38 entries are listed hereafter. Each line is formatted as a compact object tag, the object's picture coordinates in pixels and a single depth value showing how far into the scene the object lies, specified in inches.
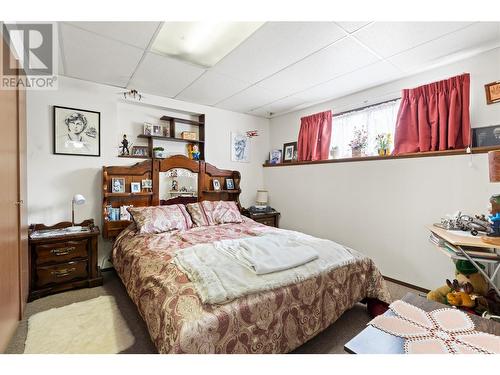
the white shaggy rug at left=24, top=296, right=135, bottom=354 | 61.0
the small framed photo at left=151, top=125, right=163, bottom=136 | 126.2
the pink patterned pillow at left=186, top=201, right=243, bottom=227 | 118.2
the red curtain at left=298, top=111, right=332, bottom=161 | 132.2
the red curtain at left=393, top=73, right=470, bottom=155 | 86.9
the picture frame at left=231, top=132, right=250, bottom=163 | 156.5
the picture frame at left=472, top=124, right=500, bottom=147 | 79.9
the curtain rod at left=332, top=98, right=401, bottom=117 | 110.3
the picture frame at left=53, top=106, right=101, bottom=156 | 102.3
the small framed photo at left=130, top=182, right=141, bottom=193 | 116.4
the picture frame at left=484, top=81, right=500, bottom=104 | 79.7
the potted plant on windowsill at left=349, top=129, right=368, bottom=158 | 119.0
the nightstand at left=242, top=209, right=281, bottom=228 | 148.7
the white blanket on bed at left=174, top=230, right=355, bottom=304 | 50.6
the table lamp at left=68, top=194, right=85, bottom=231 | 98.1
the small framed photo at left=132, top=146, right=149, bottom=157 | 122.1
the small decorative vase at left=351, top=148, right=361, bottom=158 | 118.9
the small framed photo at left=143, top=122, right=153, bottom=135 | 123.7
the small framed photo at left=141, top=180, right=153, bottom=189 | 120.0
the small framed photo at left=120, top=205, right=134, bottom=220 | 113.0
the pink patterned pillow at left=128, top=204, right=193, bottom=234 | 100.3
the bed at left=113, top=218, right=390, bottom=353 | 44.5
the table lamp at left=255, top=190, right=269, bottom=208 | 161.8
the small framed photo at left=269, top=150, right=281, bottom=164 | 164.1
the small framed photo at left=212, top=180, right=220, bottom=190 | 143.3
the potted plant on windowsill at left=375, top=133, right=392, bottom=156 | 108.8
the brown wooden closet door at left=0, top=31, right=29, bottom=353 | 55.1
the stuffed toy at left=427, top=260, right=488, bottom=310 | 63.7
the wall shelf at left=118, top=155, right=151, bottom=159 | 117.4
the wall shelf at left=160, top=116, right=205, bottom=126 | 131.3
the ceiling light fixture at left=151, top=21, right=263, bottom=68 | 70.4
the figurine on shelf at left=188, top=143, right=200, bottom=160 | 139.2
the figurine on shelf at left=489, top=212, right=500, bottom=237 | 59.1
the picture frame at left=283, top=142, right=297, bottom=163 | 154.2
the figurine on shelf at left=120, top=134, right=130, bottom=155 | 118.2
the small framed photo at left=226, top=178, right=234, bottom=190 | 149.2
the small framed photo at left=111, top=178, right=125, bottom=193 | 111.1
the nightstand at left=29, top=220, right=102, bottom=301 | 85.3
